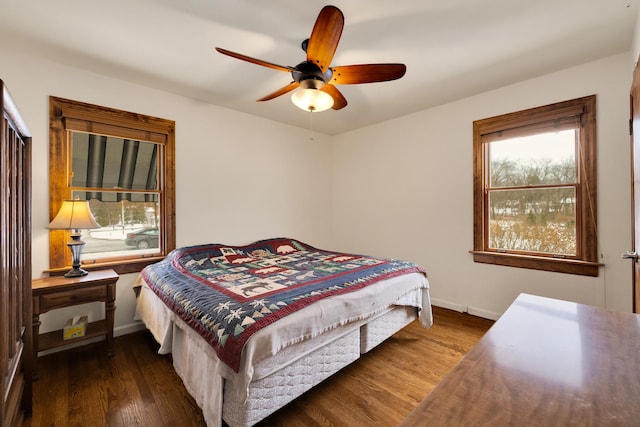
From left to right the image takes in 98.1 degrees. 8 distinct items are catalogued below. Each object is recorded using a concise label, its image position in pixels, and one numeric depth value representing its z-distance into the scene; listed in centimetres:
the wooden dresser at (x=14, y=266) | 109
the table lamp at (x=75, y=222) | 221
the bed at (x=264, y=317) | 140
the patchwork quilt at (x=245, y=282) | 146
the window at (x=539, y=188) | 250
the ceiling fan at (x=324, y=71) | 158
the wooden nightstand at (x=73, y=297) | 204
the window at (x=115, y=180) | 244
